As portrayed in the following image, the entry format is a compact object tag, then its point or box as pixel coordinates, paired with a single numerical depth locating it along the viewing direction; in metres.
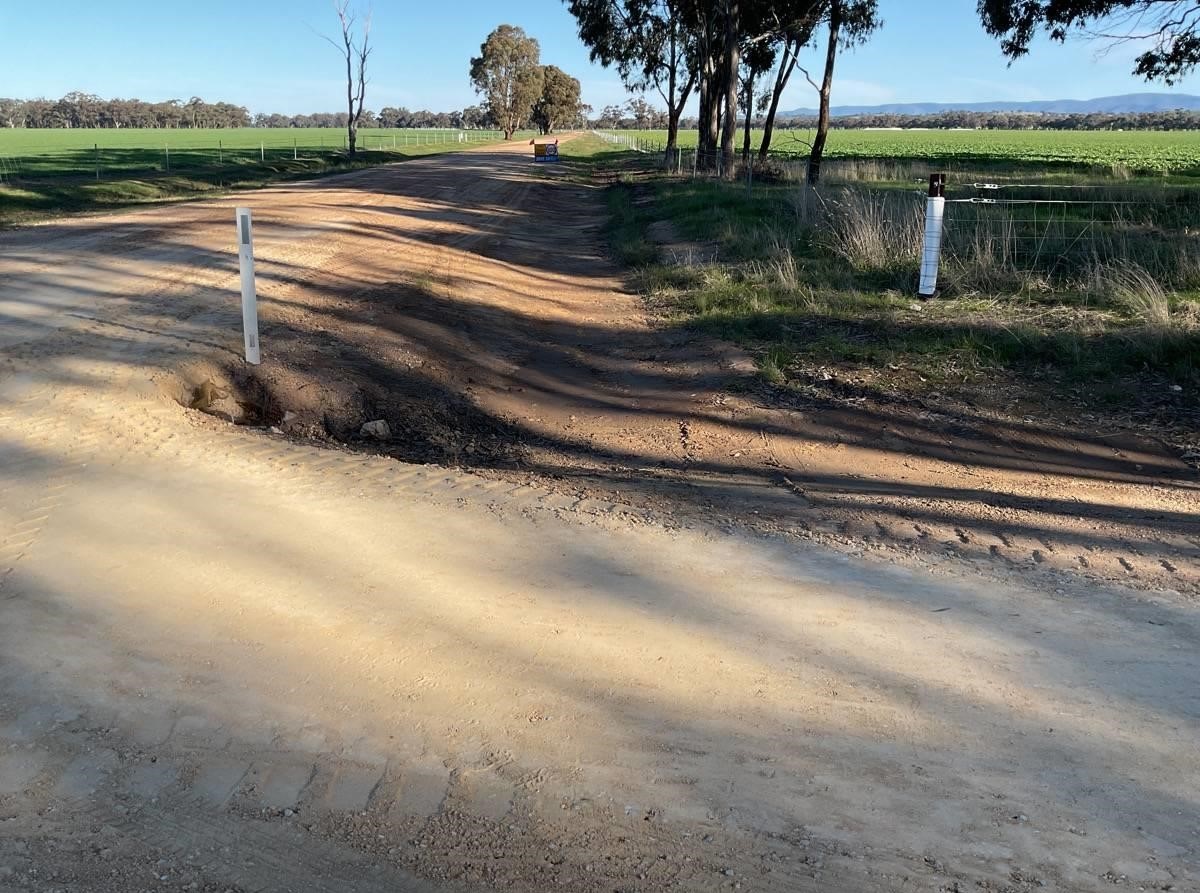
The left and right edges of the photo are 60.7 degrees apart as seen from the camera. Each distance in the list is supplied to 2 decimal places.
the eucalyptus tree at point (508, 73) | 101.00
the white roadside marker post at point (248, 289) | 7.57
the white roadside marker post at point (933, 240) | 10.66
